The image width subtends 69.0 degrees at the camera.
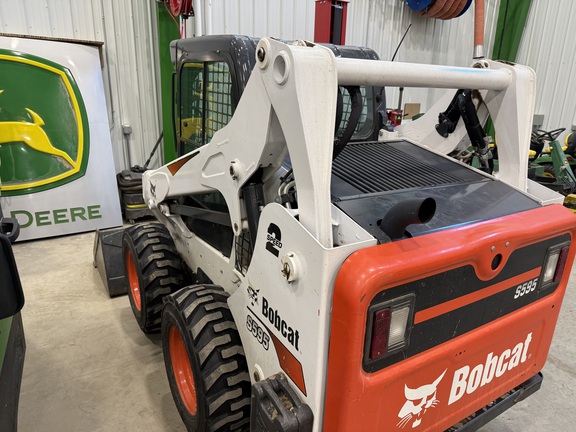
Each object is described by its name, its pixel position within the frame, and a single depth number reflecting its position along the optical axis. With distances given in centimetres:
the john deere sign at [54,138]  408
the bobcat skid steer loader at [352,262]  116
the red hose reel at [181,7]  394
